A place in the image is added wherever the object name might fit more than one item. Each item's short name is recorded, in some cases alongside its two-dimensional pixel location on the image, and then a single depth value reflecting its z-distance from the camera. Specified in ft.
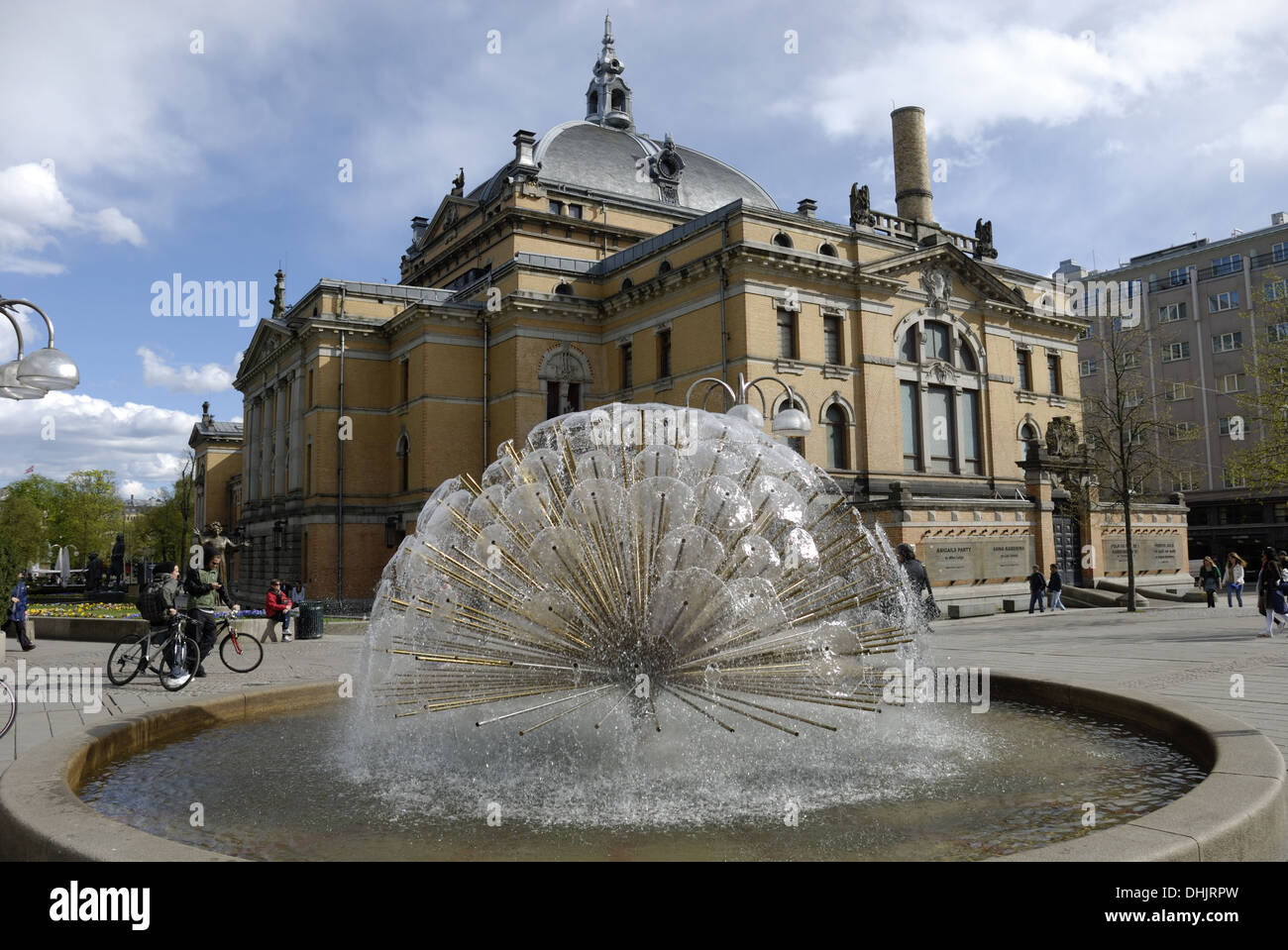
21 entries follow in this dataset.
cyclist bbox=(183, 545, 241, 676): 40.11
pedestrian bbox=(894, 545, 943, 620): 47.26
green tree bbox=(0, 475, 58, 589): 219.00
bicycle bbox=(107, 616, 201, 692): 38.52
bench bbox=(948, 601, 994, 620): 79.87
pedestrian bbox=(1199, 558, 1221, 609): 85.87
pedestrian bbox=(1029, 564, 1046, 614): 85.92
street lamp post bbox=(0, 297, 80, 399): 26.13
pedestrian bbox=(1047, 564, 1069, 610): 86.89
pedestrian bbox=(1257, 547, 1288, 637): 54.49
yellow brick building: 104.68
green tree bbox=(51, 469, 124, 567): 244.01
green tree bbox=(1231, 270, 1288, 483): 81.61
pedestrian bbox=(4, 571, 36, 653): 55.14
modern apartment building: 174.19
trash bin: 68.95
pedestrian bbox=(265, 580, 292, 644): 65.57
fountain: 19.27
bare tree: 88.22
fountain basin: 12.44
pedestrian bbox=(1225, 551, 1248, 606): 91.66
